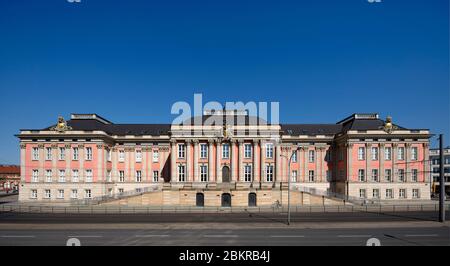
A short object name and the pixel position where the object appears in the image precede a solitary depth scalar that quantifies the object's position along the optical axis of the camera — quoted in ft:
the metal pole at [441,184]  93.26
